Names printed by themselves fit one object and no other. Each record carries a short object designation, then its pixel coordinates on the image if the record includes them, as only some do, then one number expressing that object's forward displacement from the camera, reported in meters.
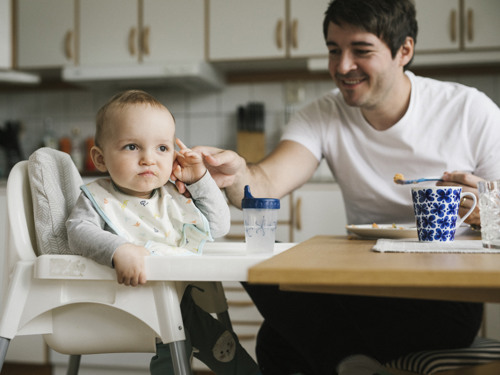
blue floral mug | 0.99
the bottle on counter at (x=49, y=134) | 3.46
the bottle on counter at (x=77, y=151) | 3.38
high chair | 0.86
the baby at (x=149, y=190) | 1.01
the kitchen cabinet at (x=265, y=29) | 2.96
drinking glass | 0.90
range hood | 2.99
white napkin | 0.84
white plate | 1.10
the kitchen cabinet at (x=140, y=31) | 3.08
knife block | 3.23
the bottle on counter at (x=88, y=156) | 3.37
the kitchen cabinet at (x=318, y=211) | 2.71
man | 1.59
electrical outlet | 3.32
